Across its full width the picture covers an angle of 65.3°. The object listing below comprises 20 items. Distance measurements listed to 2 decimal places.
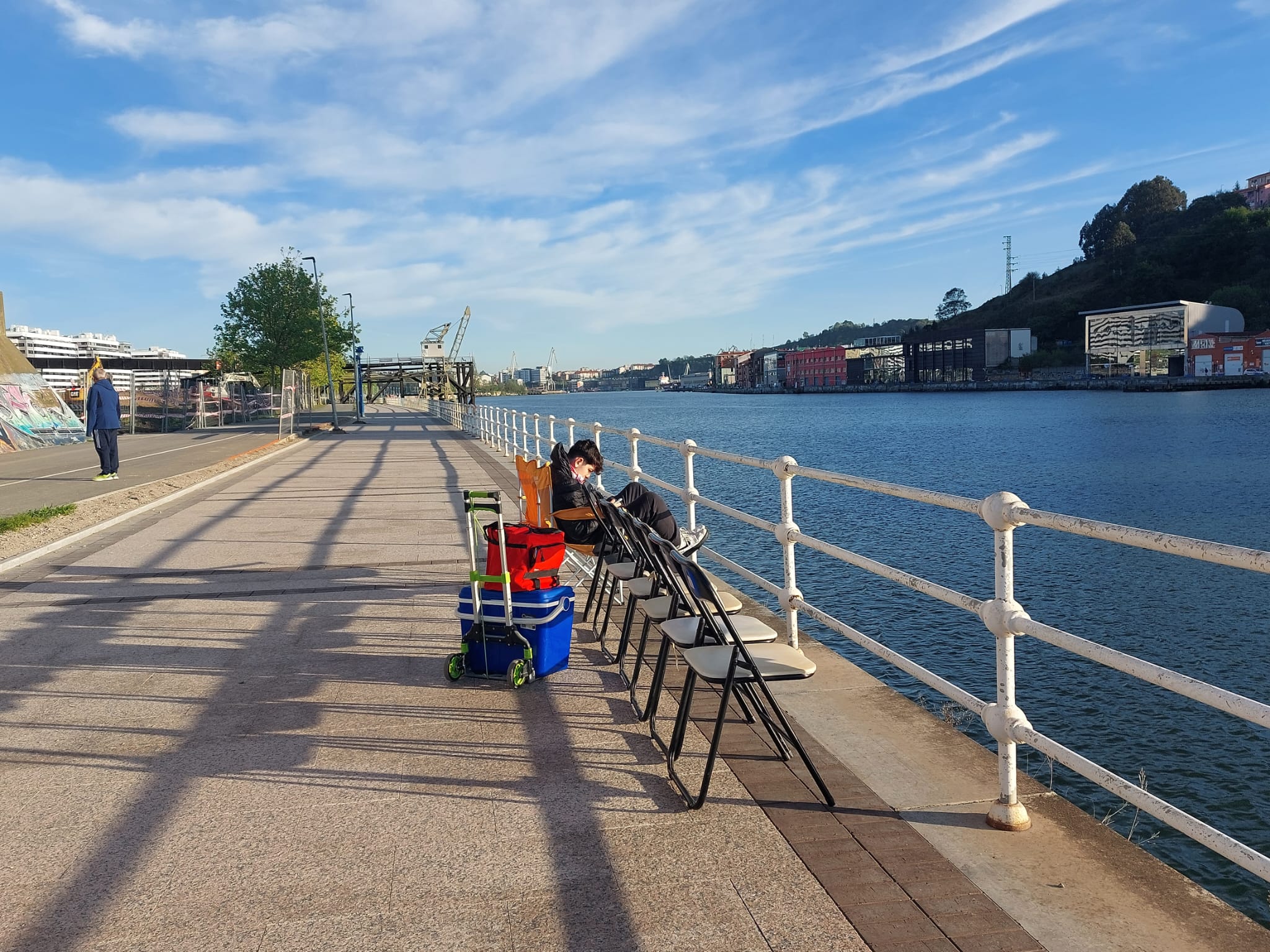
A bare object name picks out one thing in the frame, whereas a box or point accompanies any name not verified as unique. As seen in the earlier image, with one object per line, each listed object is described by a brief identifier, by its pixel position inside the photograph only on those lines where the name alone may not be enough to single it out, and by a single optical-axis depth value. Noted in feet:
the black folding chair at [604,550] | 20.90
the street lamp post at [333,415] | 134.41
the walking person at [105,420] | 57.57
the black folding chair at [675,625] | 13.61
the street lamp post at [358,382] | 180.65
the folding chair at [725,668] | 11.78
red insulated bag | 17.52
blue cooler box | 17.22
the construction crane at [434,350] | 326.85
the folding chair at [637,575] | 15.89
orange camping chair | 22.06
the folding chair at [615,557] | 18.56
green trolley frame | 16.98
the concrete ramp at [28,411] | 96.02
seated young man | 22.06
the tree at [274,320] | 198.39
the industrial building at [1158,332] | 473.26
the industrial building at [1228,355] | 432.25
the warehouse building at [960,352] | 572.92
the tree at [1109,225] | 644.27
